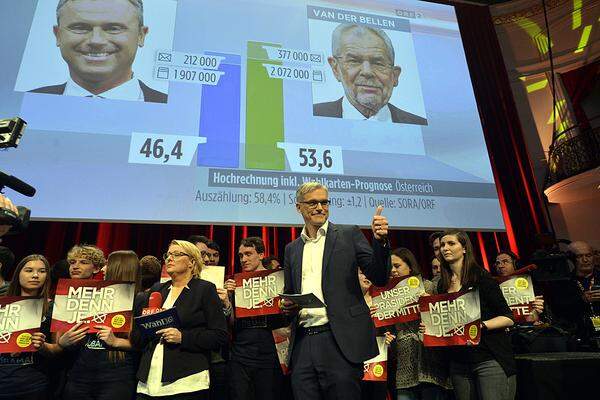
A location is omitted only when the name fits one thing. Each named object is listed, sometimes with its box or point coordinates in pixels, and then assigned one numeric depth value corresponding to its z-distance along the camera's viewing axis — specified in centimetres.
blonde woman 217
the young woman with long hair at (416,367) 269
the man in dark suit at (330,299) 194
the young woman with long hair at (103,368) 231
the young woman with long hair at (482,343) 231
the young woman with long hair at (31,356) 235
